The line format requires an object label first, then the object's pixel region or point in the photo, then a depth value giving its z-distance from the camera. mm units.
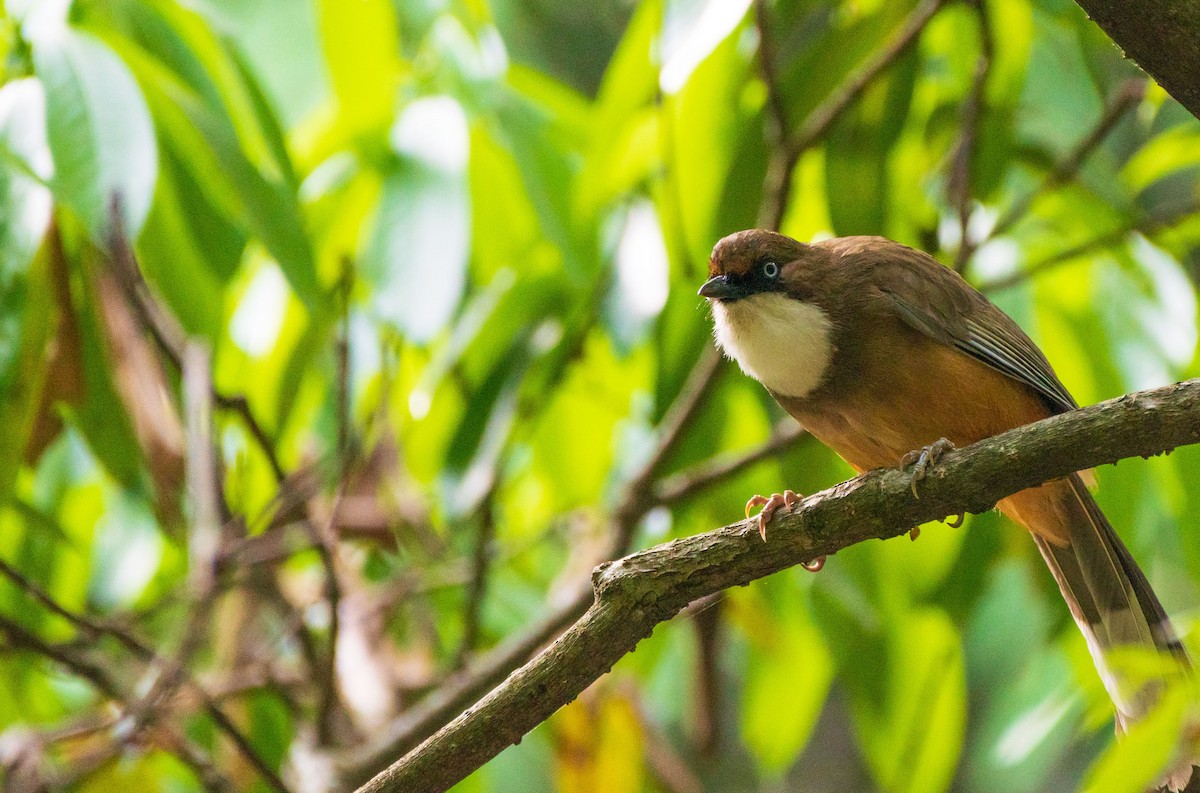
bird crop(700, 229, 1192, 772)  5633
